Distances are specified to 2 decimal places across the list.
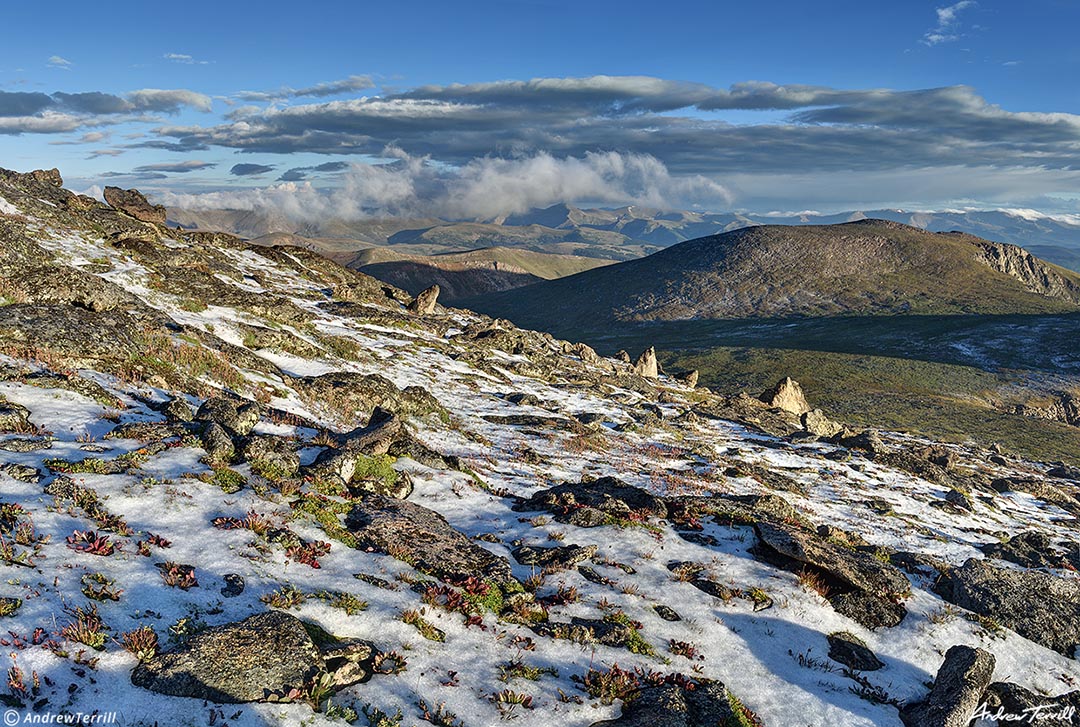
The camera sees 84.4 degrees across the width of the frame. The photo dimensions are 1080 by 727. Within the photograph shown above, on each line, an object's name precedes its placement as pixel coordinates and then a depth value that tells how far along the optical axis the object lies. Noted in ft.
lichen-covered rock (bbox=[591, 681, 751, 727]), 30.27
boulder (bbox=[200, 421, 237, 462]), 49.93
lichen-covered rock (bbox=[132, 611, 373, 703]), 26.50
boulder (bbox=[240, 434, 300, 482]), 49.39
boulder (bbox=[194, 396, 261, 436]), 56.44
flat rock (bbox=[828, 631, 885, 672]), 40.70
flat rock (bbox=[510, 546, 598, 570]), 47.37
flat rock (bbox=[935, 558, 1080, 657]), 47.70
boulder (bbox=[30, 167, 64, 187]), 199.21
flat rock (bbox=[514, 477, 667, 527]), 56.59
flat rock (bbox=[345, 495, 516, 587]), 41.95
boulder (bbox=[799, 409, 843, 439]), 165.37
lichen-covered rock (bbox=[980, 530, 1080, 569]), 69.31
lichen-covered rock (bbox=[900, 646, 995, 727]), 34.55
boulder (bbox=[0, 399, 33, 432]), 47.85
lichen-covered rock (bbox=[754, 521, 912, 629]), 46.68
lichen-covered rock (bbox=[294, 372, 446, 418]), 86.28
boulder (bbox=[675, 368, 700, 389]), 235.22
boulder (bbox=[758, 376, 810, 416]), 202.28
